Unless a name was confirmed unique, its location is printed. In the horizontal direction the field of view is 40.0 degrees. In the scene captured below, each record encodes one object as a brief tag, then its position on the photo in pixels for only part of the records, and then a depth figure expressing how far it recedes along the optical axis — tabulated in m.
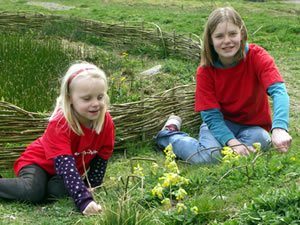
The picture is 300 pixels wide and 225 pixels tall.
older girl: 3.78
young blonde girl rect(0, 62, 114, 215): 2.92
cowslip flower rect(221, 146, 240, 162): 2.67
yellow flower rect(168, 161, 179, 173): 2.28
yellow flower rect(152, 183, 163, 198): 2.08
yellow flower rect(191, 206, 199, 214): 2.14
